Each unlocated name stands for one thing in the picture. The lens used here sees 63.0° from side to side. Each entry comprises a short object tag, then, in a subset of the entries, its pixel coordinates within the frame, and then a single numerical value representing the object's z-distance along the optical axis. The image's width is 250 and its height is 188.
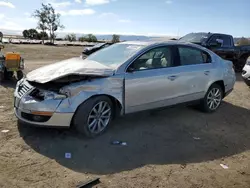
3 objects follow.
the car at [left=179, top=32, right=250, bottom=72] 8.41
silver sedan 3.06
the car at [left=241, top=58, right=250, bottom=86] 6.47
